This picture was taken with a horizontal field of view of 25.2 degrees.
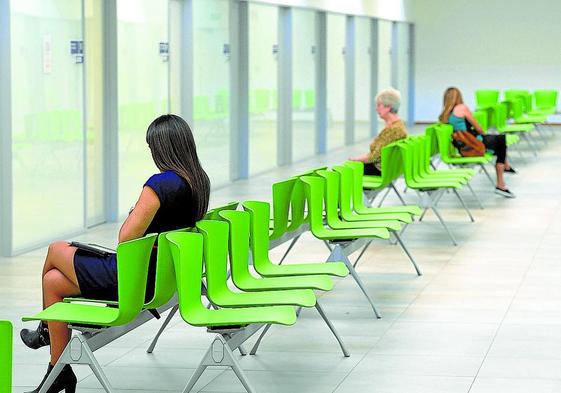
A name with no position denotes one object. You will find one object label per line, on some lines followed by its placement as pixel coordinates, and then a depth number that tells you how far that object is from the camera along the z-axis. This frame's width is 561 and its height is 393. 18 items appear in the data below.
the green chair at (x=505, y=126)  20.36
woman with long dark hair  6.11
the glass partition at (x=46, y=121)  11.13
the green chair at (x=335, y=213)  8.87
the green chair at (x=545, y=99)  26.60
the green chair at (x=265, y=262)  7.17
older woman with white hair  12.13
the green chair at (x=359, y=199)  9.84
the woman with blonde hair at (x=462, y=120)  15.32
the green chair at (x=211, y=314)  5.61
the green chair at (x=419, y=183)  11.70
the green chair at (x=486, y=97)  26.66
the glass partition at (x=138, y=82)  13.44
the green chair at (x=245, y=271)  6.68
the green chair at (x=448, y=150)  14.47
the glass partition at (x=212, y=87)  15.98
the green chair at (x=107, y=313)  5.61
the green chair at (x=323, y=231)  8.31
